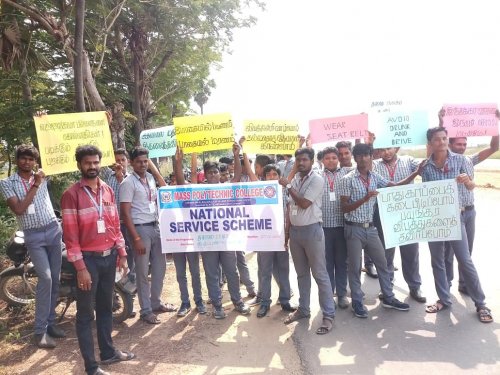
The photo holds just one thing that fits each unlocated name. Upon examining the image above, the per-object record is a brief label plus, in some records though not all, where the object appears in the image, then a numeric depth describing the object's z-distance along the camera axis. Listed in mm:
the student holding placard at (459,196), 4355
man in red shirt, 3326
